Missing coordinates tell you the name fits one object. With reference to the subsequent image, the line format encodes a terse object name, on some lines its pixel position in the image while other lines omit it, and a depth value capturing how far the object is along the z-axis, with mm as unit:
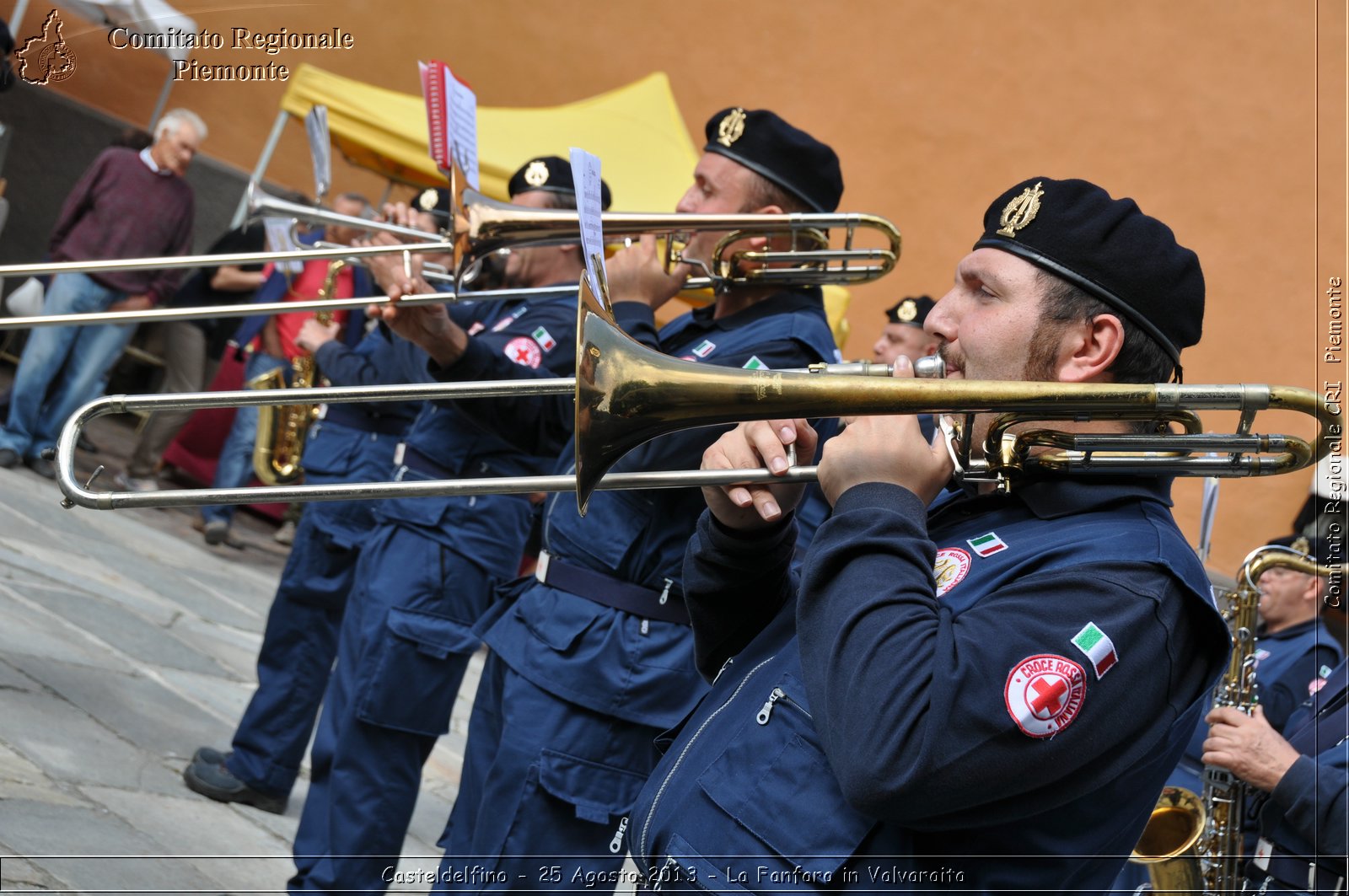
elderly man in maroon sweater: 3600
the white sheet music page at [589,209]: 1673
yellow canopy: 7625
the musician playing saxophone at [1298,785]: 3461
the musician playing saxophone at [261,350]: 7195
